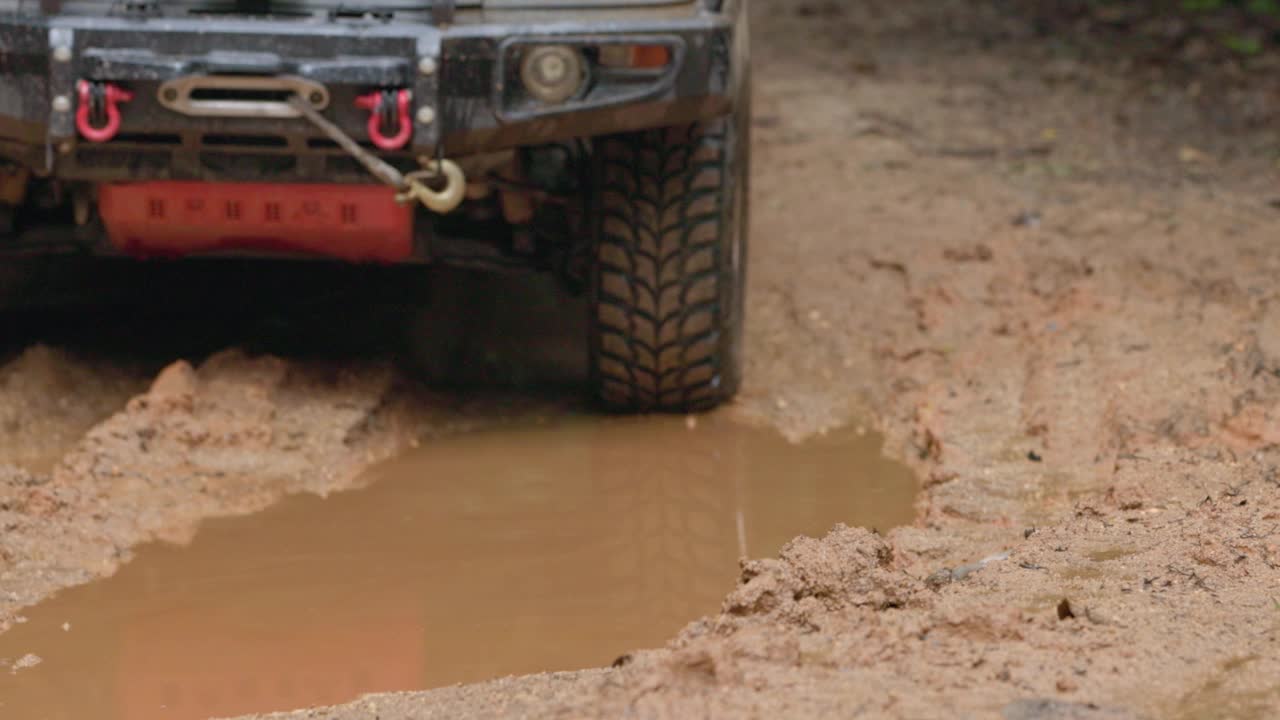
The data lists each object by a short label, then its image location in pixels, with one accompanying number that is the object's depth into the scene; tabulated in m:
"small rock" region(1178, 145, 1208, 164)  14.12
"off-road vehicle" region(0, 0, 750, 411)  8.26
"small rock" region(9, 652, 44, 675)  6.83
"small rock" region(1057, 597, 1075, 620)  6.26
